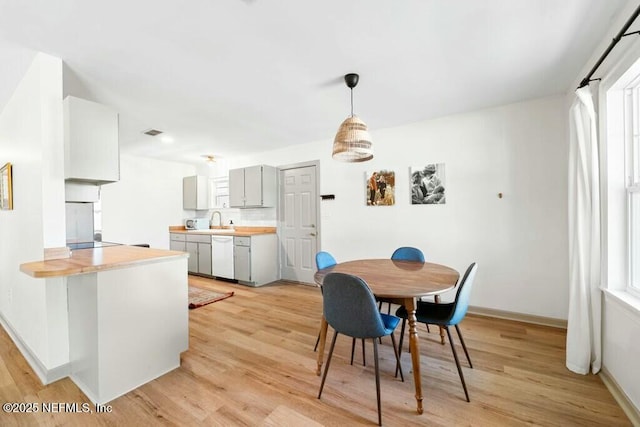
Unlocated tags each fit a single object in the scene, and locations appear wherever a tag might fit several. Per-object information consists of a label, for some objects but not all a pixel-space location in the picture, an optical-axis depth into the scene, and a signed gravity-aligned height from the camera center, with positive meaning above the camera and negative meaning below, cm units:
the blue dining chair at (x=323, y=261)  237 -48
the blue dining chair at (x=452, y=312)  174 -77
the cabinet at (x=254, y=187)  460 +45
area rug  350 -123
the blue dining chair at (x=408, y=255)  270 -48
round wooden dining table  161 -50
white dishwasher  459 -79
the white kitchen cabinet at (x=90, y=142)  204 +58
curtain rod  133 +95
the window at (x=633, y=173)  175 +24
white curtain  192 -29
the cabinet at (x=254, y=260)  436 -82
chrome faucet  577 -11
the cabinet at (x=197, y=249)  494 -73
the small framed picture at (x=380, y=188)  366 +32
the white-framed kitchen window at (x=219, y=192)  566 +42
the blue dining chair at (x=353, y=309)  153 -60
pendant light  211 +59
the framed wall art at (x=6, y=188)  254 +26
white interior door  445 -22
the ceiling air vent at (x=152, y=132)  363 +114
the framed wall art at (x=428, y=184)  331 +32
